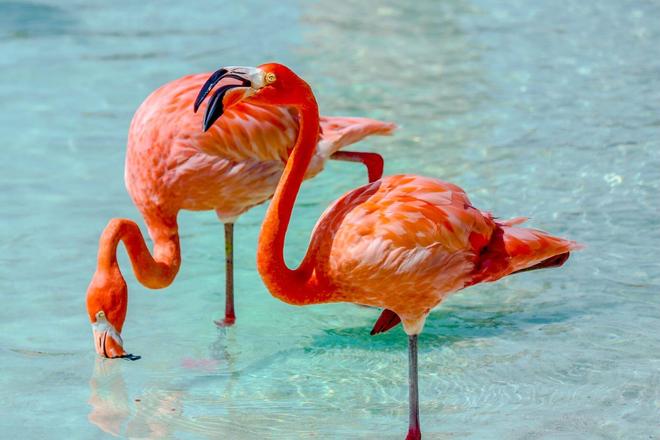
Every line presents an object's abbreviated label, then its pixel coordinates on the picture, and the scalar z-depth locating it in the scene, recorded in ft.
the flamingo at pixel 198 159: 33.63
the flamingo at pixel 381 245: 26.86
